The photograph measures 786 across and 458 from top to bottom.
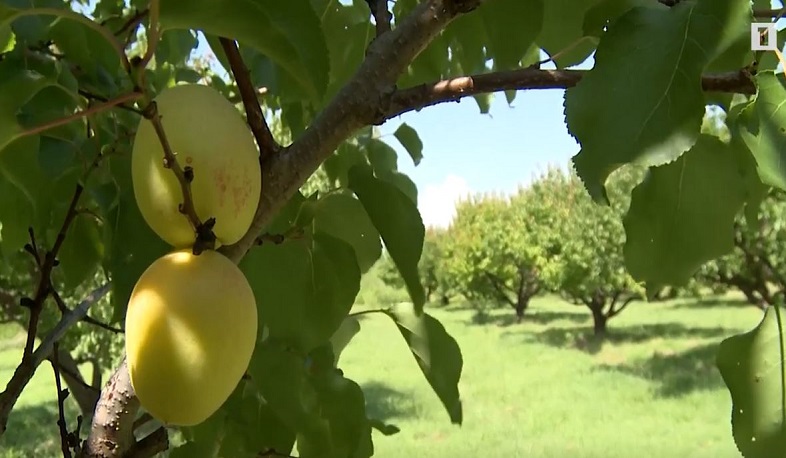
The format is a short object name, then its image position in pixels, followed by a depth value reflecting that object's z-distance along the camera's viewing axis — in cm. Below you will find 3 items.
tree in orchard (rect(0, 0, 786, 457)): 29
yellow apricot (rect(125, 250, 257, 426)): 28
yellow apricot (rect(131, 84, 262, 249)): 29
